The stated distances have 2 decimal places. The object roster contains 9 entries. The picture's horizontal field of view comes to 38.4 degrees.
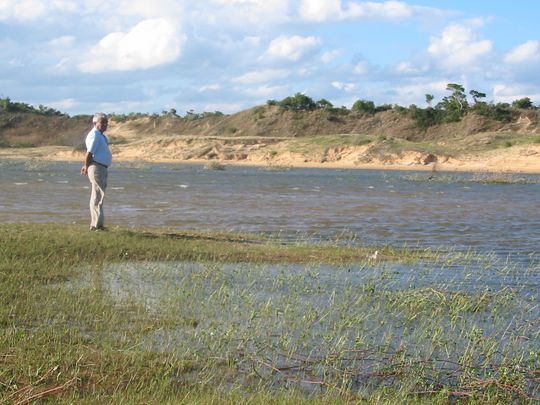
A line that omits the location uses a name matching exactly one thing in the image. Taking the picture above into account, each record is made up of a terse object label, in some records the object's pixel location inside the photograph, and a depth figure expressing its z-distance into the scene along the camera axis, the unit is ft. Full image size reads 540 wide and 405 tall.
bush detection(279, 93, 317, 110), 294.46
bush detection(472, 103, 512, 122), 249.34
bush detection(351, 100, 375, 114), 292.20
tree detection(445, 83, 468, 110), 271.69
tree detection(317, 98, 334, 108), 295.48
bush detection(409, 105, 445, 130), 263.49
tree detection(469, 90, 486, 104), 271.53
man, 40.83
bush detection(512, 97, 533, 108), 263.78
